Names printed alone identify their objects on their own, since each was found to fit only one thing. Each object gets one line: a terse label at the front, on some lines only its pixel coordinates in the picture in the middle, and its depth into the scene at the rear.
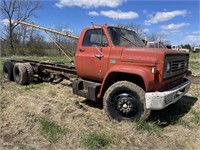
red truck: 3.07
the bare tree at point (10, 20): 24.23
